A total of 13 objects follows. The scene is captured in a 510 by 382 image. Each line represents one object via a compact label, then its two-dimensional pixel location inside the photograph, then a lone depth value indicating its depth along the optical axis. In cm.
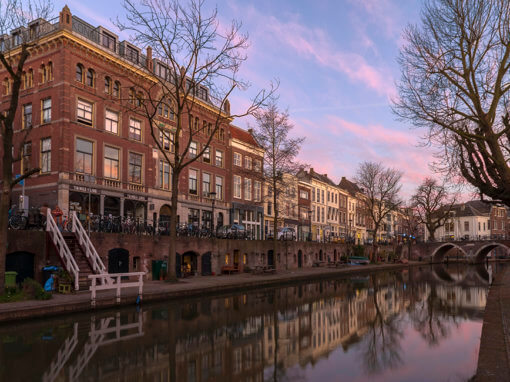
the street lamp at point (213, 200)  3225
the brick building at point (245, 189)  4234
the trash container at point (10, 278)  1588
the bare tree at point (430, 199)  6738
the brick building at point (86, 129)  2523
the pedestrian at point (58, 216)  1969
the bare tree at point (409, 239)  7430
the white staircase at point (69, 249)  1684
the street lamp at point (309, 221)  5928
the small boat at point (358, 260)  5147
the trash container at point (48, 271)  1736
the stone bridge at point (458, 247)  6893
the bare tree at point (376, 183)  5597
